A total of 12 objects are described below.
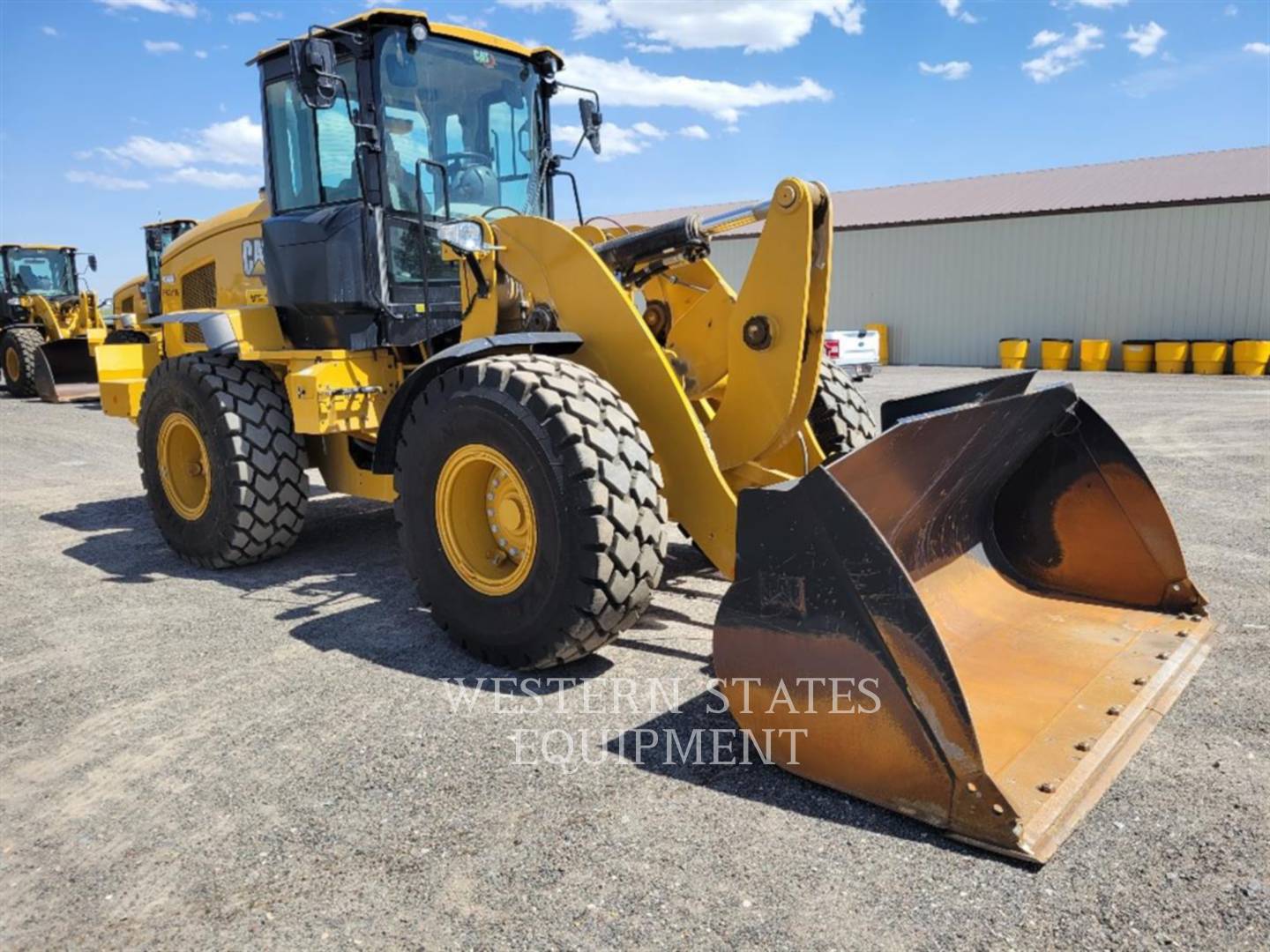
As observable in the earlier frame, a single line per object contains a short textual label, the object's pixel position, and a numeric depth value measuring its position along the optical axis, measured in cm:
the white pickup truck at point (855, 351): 1731
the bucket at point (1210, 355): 1964
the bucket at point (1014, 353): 2236
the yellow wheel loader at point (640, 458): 292
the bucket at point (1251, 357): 1931
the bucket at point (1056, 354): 2167
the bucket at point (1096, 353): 2114
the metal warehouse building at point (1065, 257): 2048
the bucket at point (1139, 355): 2061
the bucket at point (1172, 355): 2009
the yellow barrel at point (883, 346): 2512
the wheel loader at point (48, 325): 1702
